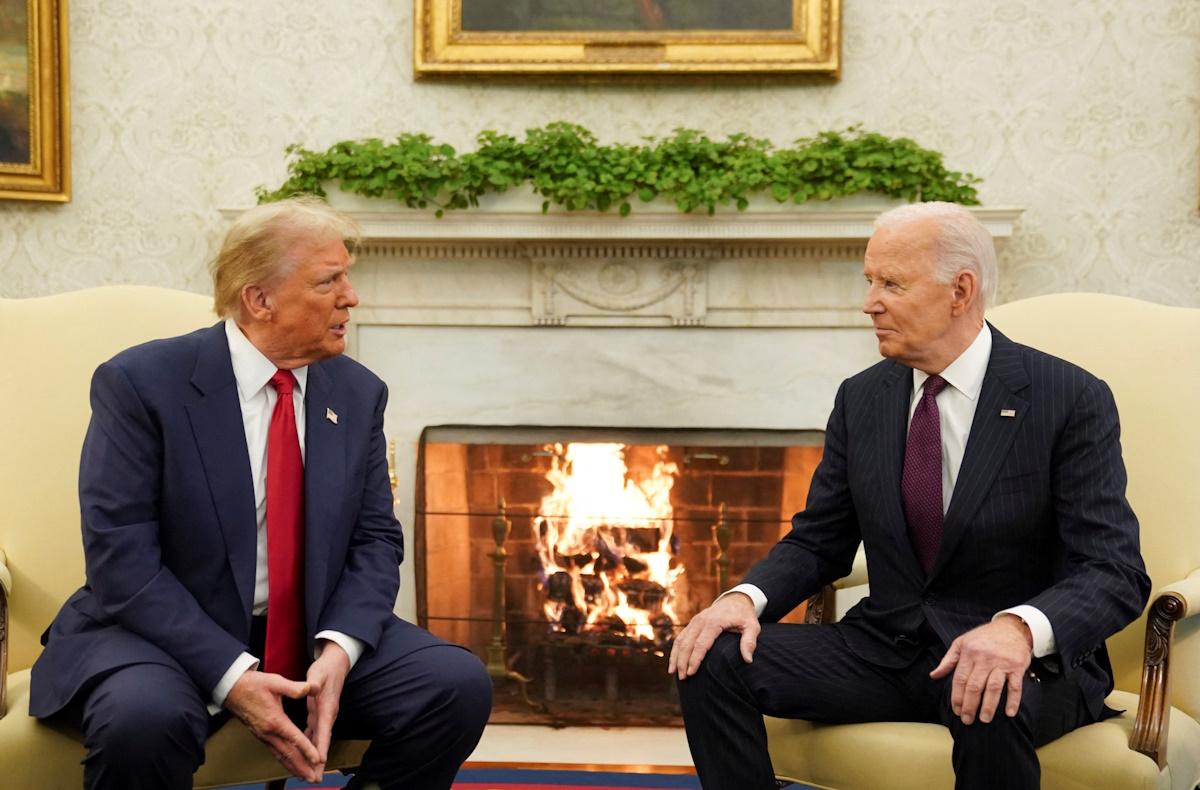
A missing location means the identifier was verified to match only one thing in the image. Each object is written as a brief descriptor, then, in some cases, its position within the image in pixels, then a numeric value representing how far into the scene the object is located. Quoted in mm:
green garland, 3377
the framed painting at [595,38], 3721
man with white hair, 1843
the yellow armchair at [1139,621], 1823
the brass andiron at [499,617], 3750
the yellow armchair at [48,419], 2336
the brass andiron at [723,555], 3730
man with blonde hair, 1810
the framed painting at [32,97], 3771
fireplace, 3645
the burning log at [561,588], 3762
